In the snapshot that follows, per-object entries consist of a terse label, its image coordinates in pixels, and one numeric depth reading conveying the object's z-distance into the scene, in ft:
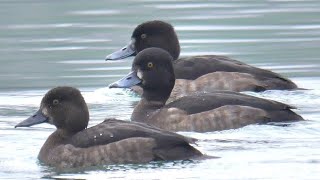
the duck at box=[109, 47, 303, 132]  50.16
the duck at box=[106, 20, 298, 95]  59.52
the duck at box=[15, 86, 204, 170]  43.52
